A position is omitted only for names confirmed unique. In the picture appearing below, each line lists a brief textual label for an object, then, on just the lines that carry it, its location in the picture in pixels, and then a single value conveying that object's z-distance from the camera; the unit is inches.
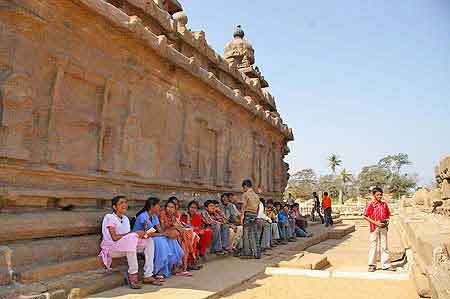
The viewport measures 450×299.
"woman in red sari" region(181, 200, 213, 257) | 276.5
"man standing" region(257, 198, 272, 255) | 349.8
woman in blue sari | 221.5
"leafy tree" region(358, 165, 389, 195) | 2536.9
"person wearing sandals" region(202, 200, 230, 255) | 304.2
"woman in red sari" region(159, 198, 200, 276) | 246.7
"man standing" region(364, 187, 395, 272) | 277.9
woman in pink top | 200.7
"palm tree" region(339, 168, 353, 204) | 2674.7
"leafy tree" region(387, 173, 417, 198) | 2340.1
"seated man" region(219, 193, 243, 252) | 324.8
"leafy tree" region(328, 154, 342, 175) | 2719.0
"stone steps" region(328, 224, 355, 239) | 559.7
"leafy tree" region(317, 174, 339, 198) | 2573.8
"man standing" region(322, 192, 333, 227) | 633.0
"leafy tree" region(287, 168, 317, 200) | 2725.1
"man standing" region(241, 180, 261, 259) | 314.8
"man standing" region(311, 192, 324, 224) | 714.2
